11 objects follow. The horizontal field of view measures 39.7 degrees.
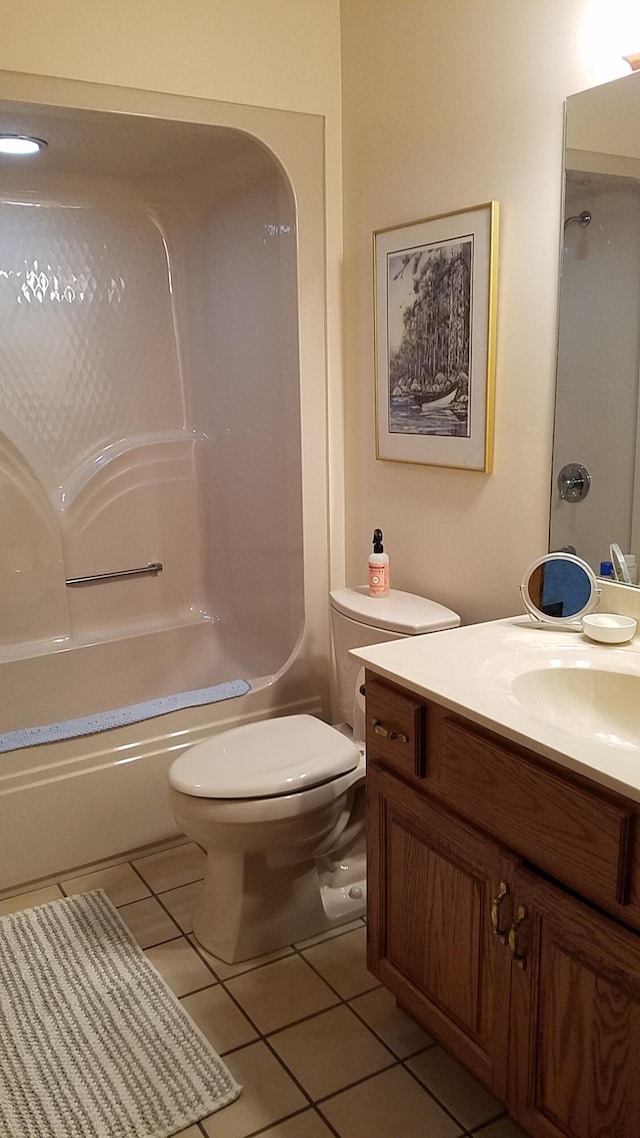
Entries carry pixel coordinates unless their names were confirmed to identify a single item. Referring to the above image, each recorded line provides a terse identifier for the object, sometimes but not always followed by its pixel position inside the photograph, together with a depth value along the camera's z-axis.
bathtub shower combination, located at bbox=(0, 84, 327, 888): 2.54
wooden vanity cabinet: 1.24
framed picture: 2.06
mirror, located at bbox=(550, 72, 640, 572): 1.66
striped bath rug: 1.67
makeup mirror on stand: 1.81
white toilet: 1.97
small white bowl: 1.71
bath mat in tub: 2.34
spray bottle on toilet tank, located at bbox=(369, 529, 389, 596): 2.35
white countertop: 1.23
